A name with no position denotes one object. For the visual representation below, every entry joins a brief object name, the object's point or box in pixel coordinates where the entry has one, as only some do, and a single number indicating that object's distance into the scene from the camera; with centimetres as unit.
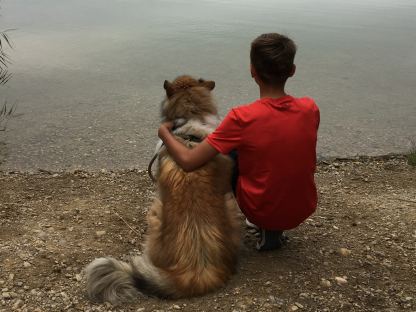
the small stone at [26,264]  329
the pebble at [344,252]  349
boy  294
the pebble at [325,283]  310
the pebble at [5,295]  299
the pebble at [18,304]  292
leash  339
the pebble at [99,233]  379
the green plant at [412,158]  550
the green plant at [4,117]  651
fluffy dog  288
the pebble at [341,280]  312
